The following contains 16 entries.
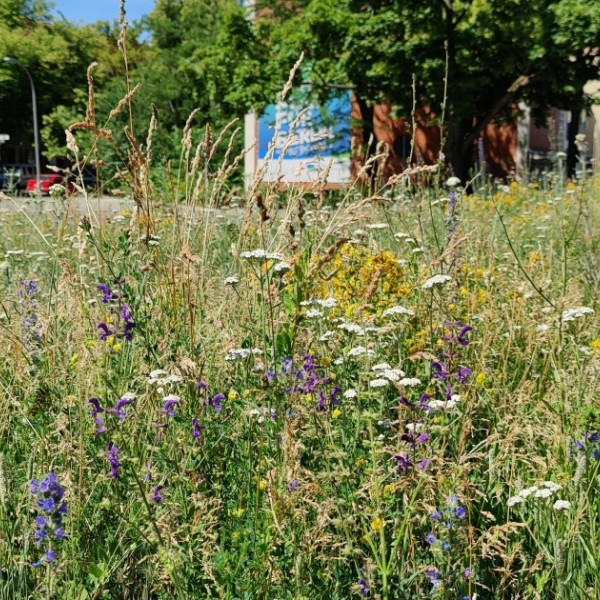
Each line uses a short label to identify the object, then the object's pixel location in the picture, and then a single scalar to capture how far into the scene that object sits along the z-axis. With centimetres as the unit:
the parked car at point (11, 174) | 727
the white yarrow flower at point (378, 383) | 183
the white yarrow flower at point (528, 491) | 167
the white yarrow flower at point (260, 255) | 206
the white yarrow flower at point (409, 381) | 195
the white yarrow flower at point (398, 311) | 235
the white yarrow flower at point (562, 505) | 164
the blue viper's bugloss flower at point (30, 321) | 260
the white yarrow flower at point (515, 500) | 173
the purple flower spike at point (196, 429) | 195
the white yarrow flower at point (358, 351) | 204
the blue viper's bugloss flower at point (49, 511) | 153
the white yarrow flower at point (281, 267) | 215
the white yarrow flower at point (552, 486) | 166
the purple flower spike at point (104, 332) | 216
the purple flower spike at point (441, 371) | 205
